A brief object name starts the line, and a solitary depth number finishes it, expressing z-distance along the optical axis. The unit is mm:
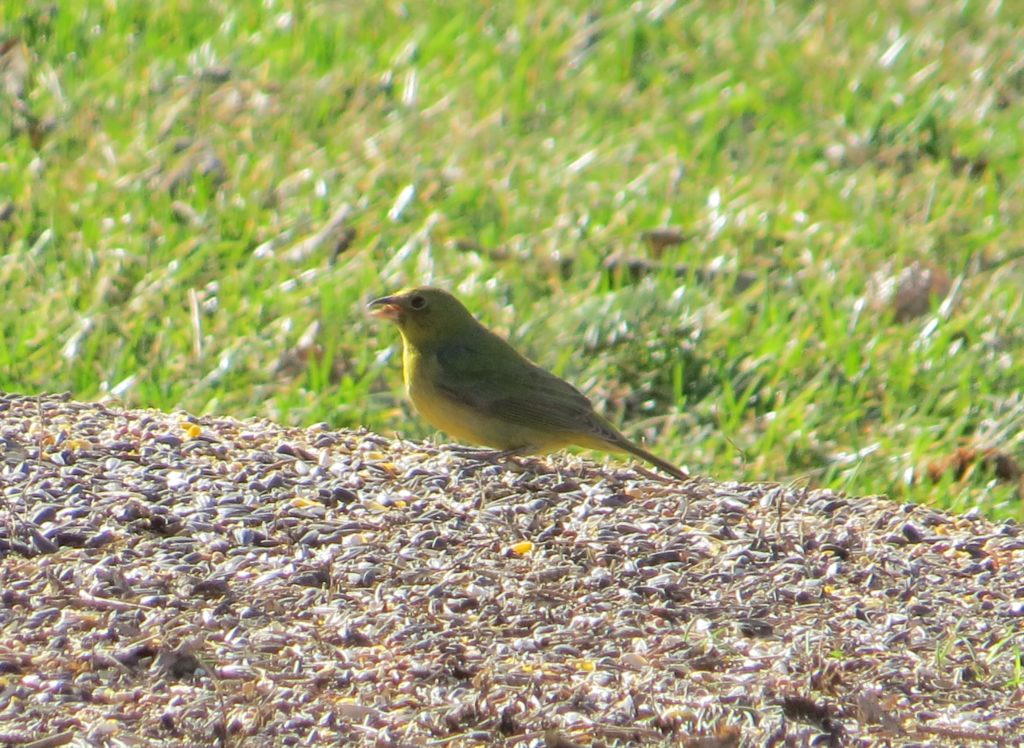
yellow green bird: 10977
